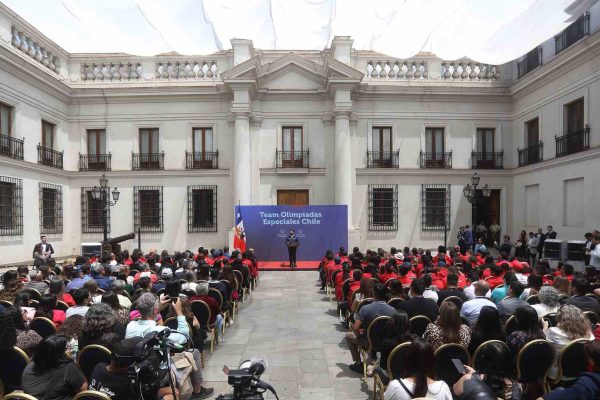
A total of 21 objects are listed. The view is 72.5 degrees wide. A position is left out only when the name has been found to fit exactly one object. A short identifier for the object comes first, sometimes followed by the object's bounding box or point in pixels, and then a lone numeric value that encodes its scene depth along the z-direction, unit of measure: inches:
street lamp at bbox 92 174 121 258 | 600.3
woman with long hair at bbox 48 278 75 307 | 251.1
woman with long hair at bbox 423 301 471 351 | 163.8
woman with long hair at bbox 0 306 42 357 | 143.7
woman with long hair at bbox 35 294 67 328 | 213.5
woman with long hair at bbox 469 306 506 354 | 168.9
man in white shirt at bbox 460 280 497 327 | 210.0
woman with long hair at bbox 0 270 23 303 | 247.9
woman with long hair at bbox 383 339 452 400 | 115.7
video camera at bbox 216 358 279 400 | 91.7
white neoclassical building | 795.4
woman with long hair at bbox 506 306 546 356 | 160.1
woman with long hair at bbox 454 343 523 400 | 139.9
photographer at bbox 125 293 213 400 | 174.2
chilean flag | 641.6
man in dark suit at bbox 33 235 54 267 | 558.9
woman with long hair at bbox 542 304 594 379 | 157.0
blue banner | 689.0
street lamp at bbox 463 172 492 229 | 674.2
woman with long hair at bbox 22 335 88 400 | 125.2
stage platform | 652.7
